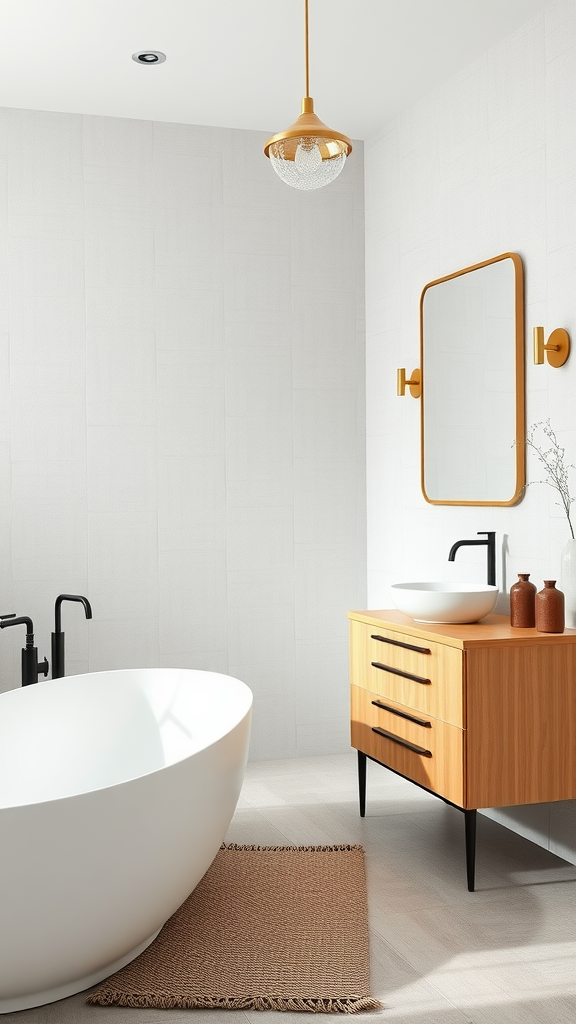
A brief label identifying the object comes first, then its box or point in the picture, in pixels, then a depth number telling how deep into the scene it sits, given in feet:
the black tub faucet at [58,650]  12.26
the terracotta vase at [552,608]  10.15
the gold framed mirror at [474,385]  11.76
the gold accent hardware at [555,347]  10.80
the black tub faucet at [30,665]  11.73
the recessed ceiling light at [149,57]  12.43
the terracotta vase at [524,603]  10.59
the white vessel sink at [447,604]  10.73
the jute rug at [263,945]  7.96
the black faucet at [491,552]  11.93
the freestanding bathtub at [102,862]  6.88
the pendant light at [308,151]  8.52
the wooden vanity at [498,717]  9.84
